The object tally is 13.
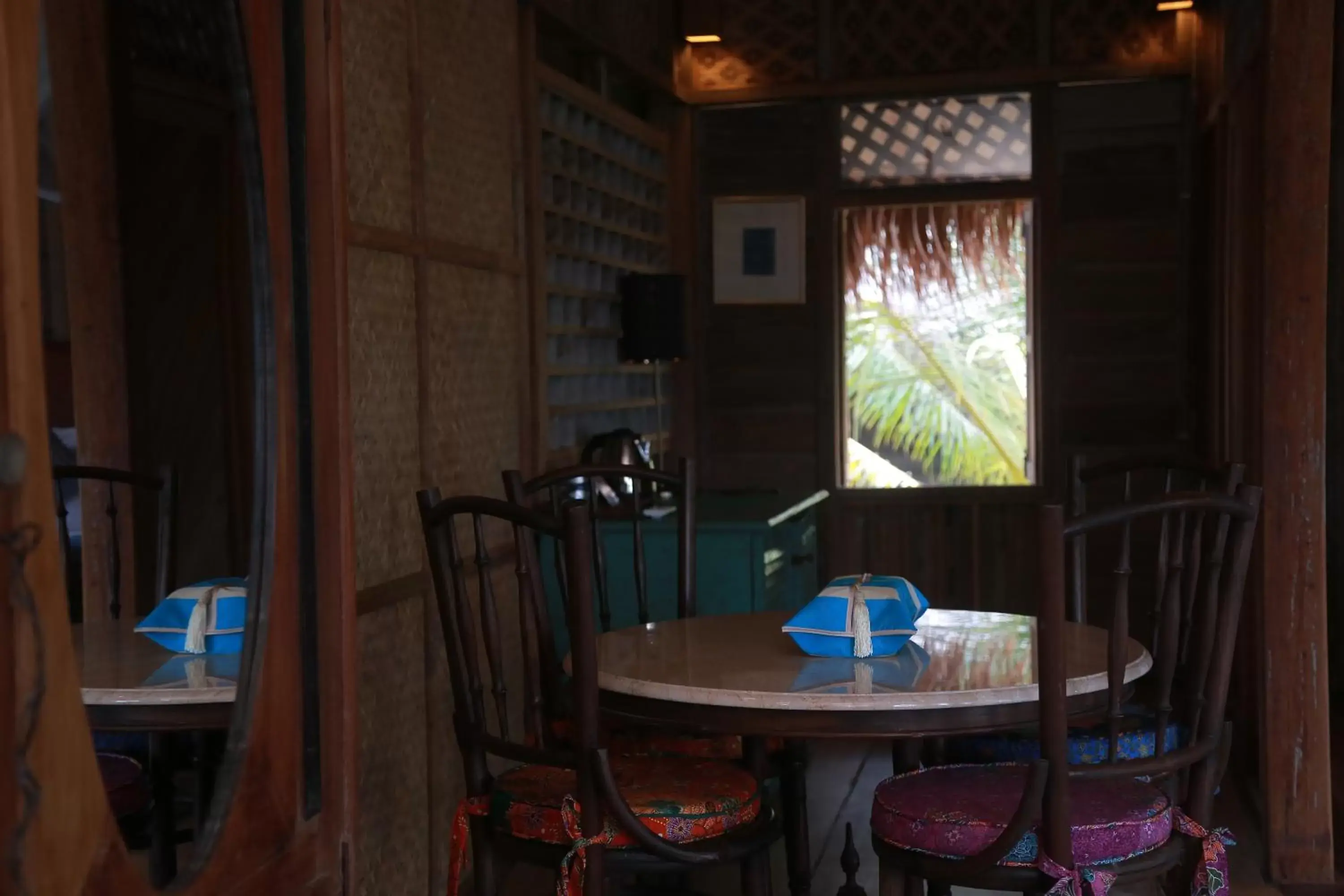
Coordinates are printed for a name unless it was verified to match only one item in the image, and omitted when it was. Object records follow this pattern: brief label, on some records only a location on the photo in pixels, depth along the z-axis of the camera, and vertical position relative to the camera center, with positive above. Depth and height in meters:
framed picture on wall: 5.66 +0.45
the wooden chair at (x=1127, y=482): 2.58 -0.28
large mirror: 1.24 -0.02
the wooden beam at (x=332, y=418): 1.68 -0.07
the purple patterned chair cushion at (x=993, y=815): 2.14 -0.73
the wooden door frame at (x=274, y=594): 1.14 -0.23
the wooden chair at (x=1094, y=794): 1.95 -0.72
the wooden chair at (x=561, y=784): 2.14 -0.73
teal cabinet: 3.94 -0.59
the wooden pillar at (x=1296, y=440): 3.24 -0.22
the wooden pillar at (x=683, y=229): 5.63 +0.52
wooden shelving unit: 4.12 +0.36
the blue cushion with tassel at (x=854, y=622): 2.31 -0.45
